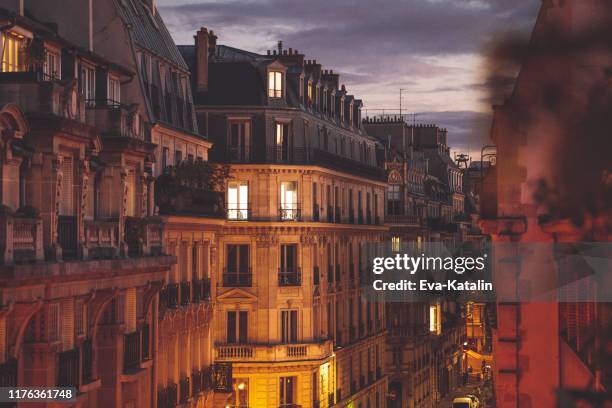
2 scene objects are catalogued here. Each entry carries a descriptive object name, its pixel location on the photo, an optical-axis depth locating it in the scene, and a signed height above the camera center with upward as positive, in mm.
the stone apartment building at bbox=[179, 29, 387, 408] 58156 +208
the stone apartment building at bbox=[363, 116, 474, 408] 89438 -55
